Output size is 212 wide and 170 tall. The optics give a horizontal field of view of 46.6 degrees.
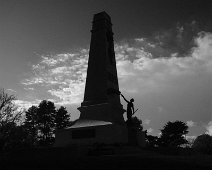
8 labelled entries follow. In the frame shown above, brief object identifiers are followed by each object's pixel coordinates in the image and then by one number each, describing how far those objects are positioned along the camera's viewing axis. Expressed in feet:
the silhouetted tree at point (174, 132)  131.53
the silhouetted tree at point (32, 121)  155.02
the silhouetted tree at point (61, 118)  160.35
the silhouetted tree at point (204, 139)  166.04
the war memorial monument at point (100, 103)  68.95
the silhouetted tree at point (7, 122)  92.60
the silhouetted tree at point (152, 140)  123.13
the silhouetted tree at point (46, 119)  156.76
